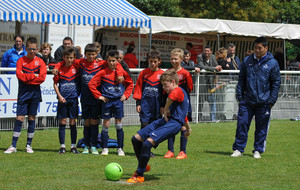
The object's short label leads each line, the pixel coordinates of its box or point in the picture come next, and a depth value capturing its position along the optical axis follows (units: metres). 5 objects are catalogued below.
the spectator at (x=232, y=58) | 17.12
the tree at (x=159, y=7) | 37.56
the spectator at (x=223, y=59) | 17.09
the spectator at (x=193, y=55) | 25.58
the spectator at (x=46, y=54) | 14.83
